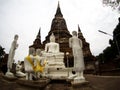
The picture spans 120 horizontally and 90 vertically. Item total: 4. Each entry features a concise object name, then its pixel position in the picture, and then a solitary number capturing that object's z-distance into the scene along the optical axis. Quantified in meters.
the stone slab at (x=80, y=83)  3.90
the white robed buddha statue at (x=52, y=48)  8.06
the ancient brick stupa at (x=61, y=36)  16.82
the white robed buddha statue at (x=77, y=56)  4.21
